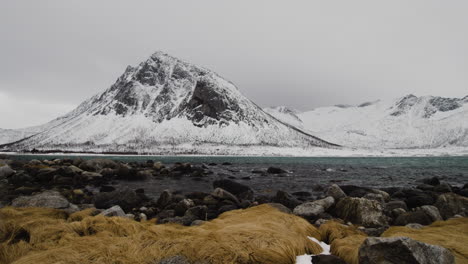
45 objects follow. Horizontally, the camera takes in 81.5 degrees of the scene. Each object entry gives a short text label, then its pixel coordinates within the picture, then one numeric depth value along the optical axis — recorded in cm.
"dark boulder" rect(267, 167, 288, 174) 3094
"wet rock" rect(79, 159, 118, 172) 2752
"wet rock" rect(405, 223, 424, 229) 641
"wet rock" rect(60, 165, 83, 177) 2189
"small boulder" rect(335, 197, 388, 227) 765
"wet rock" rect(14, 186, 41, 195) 1353
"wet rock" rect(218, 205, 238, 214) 922
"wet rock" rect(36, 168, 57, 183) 1959
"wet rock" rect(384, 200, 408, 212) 945
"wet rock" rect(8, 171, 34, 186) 1769
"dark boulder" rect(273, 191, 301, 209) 1068
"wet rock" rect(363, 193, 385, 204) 1122
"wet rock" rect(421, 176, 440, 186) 1876
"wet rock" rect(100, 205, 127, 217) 618
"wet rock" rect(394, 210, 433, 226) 751
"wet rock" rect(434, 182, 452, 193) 1496
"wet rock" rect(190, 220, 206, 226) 647
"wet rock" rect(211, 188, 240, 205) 1166
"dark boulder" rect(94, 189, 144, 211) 1012
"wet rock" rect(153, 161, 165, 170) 3191
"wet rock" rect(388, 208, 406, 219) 836
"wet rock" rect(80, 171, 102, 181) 2137
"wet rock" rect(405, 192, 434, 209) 1094
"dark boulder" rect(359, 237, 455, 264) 317
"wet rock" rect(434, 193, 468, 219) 875
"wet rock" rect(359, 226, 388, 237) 612
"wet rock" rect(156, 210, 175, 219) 861
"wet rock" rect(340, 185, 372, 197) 1319
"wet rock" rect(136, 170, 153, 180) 2439
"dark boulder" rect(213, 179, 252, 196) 1490
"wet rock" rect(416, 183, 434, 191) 1557
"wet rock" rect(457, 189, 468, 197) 1494
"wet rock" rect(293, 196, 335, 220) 809
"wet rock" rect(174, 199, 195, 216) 906
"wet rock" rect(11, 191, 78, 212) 730
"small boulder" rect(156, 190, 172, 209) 1077
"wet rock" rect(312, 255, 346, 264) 389
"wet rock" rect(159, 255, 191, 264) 329
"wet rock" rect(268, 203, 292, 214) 735
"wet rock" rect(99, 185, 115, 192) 1638
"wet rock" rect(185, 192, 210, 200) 1282
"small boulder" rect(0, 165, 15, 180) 1886
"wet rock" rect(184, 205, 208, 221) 825
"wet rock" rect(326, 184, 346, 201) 1083
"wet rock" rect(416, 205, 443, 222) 778
